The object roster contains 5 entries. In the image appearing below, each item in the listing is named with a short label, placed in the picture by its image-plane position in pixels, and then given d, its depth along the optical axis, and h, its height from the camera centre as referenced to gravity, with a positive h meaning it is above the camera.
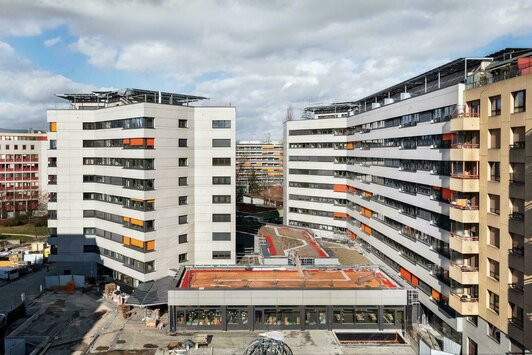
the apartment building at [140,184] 45.38 -1.52
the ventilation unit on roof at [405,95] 45.34 +7.84
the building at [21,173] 101.19 -0.25
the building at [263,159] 177.25 +4.53
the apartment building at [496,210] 26.72 -2.91
